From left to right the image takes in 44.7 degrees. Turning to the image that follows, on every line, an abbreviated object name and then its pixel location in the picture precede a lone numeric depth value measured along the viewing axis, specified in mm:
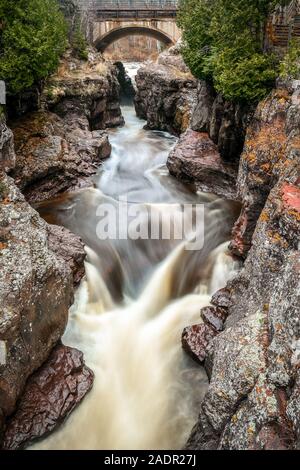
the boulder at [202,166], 15234
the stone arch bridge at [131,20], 30906
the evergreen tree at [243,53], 11844
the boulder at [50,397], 7207
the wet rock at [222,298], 9656
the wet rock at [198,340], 8758
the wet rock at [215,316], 9195
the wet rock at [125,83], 36094
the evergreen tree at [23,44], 13516
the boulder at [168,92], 22922
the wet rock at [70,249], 10453
